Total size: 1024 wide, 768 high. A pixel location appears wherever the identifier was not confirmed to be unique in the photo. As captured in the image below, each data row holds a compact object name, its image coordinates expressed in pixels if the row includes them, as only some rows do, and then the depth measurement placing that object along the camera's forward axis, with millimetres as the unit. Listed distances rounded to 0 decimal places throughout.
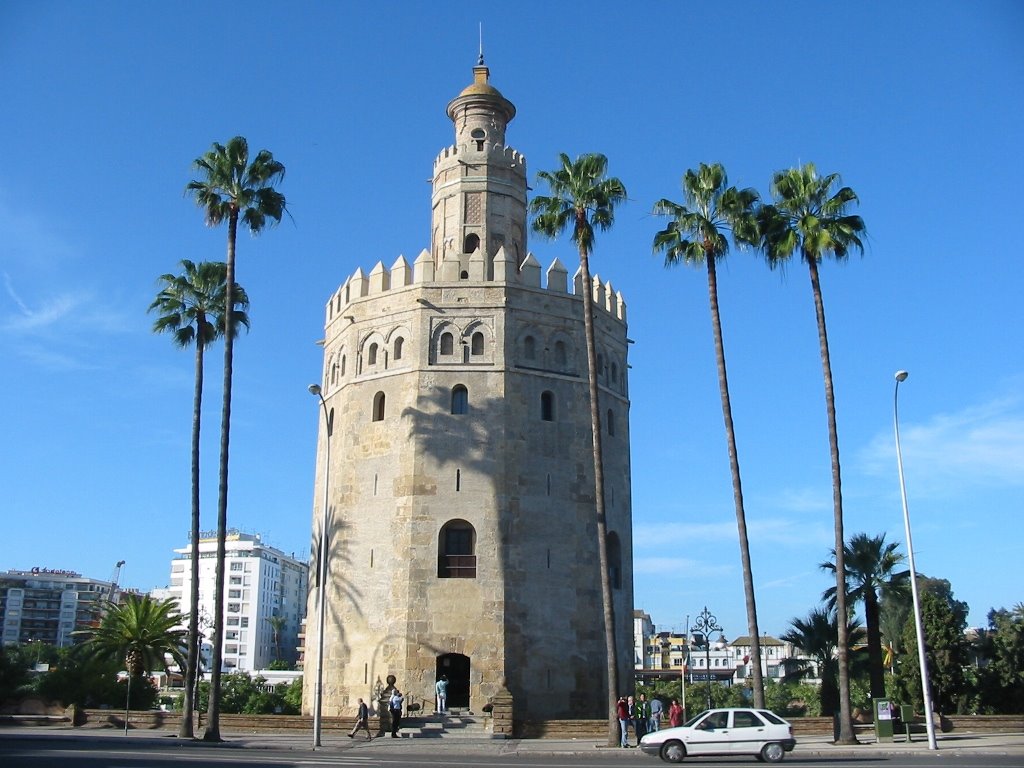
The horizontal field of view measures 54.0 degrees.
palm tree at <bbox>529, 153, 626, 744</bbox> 28031
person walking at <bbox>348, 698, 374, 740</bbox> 25500
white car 19344
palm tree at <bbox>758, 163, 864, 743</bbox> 26609
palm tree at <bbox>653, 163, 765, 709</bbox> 27453
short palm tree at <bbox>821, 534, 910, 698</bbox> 29766
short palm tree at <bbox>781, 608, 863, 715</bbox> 30859
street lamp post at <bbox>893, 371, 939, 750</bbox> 22328
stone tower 29547
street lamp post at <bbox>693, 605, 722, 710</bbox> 39062
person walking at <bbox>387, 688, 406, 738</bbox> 26031
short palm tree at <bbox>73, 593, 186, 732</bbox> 36125
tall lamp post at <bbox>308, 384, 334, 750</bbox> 23869
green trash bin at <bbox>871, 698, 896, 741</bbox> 24047
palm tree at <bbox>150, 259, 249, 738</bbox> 31516
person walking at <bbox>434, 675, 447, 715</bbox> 28172
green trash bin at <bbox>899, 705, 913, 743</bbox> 23422
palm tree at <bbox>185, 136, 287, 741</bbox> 28297
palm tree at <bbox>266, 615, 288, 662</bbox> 128875
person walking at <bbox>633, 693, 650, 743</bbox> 24562
